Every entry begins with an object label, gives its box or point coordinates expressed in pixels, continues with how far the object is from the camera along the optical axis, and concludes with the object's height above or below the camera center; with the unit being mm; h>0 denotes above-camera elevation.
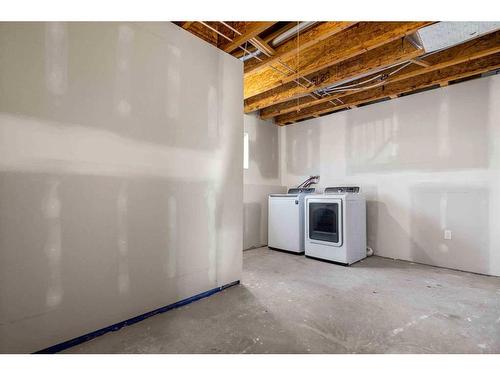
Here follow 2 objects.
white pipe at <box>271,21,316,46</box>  2191 +1430
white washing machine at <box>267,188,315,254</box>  3859 -582
